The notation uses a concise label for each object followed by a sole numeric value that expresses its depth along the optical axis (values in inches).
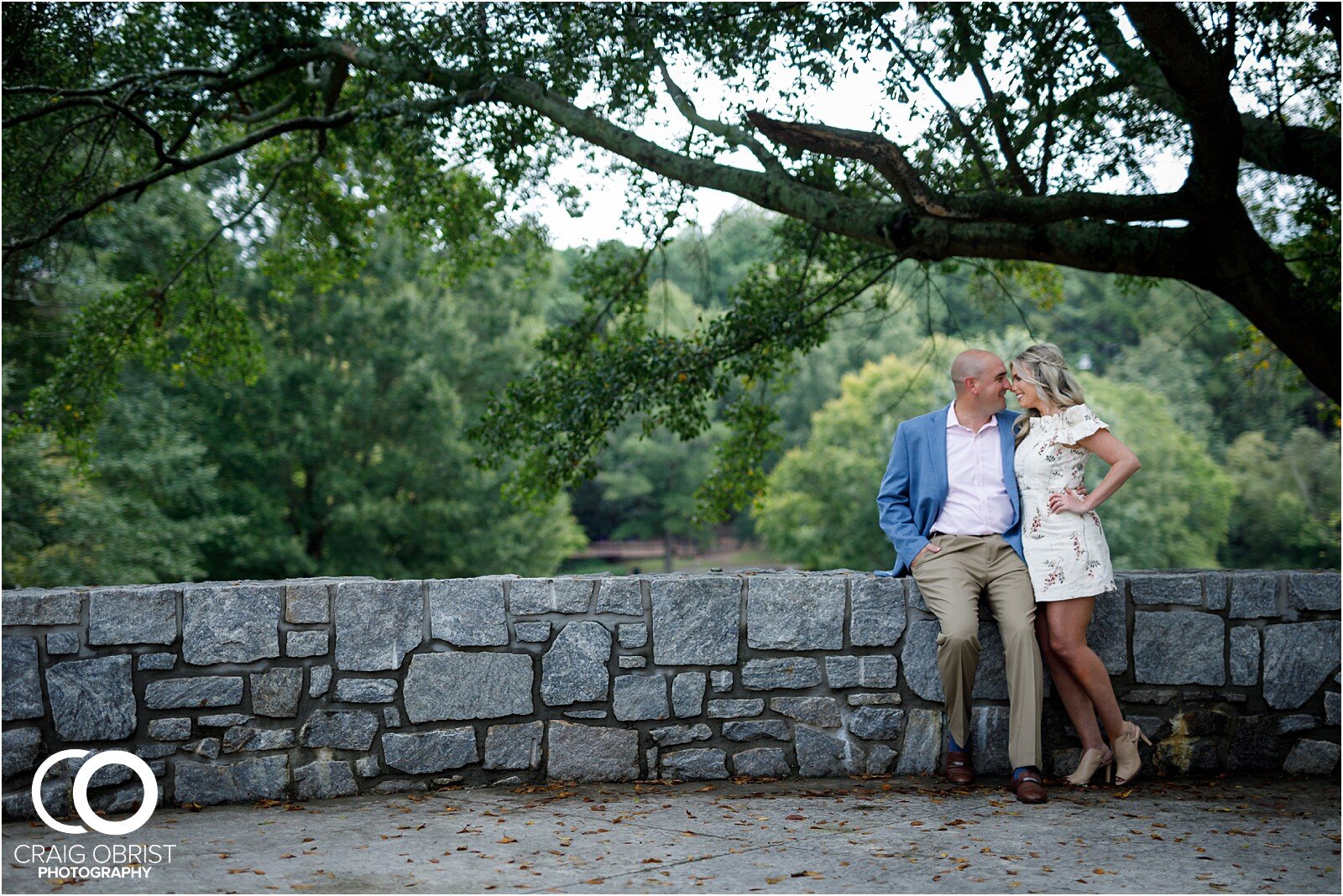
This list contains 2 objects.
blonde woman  160.4
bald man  159.8
